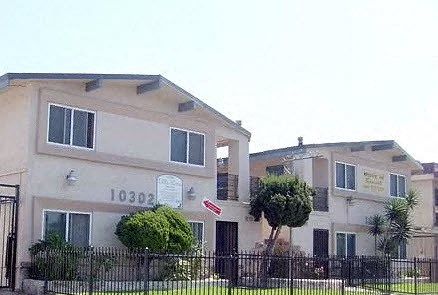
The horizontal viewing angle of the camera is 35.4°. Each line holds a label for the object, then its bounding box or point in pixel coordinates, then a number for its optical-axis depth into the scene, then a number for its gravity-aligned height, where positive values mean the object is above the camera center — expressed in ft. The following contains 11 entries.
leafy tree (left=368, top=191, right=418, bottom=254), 100.94 +1.16
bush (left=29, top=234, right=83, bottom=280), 57.67 -2.55
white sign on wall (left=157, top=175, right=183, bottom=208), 73.46 +4.22
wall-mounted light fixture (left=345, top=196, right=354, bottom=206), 99.66 +4.66
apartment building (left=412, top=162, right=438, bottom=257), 132.36 +7.11
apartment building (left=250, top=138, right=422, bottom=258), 94.38 +7.19
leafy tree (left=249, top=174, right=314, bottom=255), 81.20 +3.44
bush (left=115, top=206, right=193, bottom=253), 65.31 -0.12
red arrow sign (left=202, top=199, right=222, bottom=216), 78.02 +2.76
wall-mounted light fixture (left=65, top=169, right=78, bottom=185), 64.85 +4.82
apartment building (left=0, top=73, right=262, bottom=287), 62.54 +7.24
